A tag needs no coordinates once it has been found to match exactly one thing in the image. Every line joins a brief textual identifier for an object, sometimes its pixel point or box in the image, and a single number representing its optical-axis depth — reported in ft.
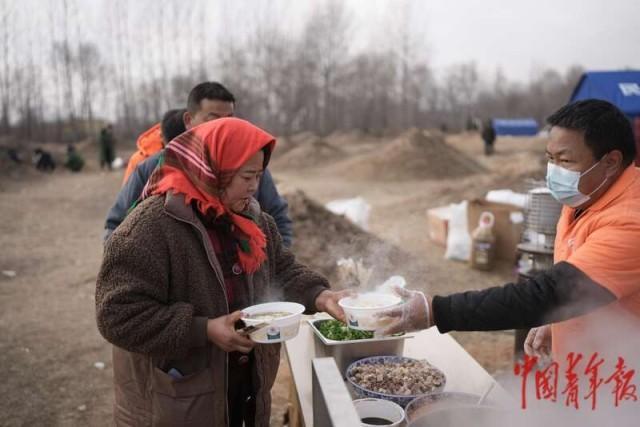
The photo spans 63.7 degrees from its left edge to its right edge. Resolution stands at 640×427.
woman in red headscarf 5.32
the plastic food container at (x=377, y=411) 5.73
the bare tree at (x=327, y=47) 132.87
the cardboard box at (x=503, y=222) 23.80
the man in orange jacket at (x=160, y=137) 11.64
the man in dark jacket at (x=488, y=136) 84.84
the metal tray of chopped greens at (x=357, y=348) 7.14
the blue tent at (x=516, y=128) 127.24
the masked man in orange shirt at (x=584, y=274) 5.10
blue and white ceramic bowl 6.01
